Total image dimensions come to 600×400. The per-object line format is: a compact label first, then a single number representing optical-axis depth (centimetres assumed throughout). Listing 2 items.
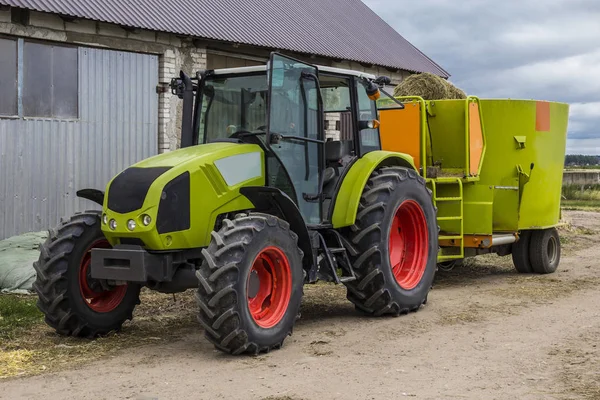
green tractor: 671
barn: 1162
